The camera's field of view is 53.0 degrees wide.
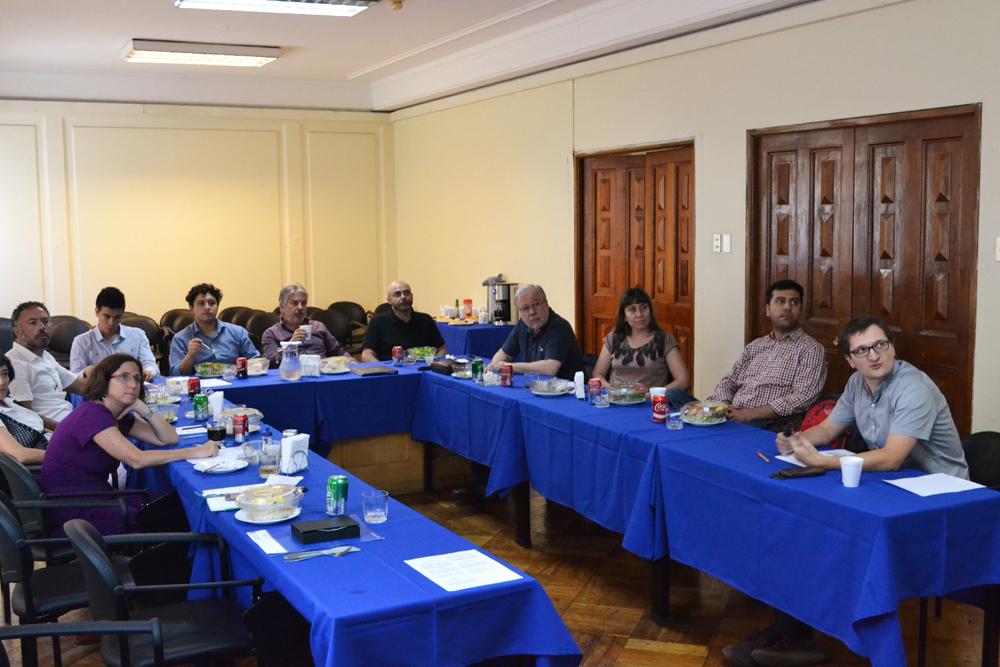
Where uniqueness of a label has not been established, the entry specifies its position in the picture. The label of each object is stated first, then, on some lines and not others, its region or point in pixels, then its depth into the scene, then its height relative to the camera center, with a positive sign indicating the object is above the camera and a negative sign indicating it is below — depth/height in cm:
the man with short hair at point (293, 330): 651 -40
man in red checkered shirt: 491 -55
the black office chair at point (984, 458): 375 -76
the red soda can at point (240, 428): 417 -66
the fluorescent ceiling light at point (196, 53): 780 +174
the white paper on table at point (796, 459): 350 -70
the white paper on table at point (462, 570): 256 -80
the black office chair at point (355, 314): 943 -45
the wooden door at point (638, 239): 693 +17
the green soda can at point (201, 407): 469 -64
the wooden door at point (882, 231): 504 +15
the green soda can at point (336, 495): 310 -70
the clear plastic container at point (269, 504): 307 -72
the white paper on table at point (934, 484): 314 -72
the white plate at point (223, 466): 370 -73
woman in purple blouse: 379 -67
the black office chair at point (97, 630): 241 -88
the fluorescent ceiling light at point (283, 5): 625 +166
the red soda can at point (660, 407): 423 -61
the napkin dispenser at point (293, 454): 360 -67
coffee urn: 839 -31
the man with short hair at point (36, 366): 517 -48
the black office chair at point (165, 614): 267 -104
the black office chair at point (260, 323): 813 -44
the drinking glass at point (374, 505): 307 -73
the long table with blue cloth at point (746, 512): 296 -87
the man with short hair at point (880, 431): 338 -60
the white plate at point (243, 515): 307 -76
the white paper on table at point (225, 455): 384 -72
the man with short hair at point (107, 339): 590 -40
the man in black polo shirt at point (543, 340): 565 -44
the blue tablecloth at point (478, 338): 808 -59
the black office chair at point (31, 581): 309 -102
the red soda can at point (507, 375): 527 -58
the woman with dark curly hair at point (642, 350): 532 -47
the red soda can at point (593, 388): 468 -58
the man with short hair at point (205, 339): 615 -43
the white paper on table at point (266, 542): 282 -79
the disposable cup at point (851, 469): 317 -67
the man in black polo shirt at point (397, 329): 653 -41
